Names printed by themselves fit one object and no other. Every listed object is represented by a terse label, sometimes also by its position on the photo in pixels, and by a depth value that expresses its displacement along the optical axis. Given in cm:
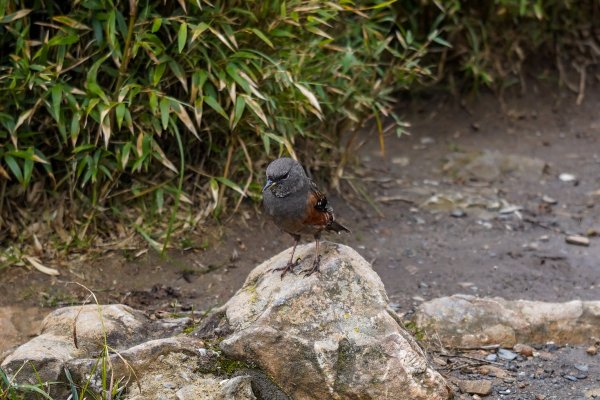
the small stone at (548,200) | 1381
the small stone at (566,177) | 1455
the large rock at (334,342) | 740
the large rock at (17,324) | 941
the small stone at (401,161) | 1495
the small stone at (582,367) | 891
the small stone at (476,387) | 829
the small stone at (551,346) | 932
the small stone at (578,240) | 1232
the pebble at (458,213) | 1319
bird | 845
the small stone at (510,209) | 1335
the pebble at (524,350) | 916
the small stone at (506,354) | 909
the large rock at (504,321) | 931
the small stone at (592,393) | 838
